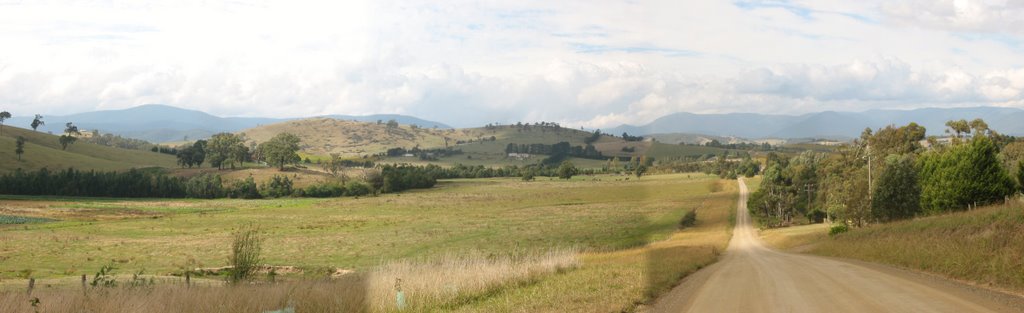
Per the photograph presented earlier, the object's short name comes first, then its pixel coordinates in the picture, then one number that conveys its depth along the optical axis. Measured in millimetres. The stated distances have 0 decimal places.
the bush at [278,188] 147375
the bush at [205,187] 141875
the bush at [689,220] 87512
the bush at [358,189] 149000
